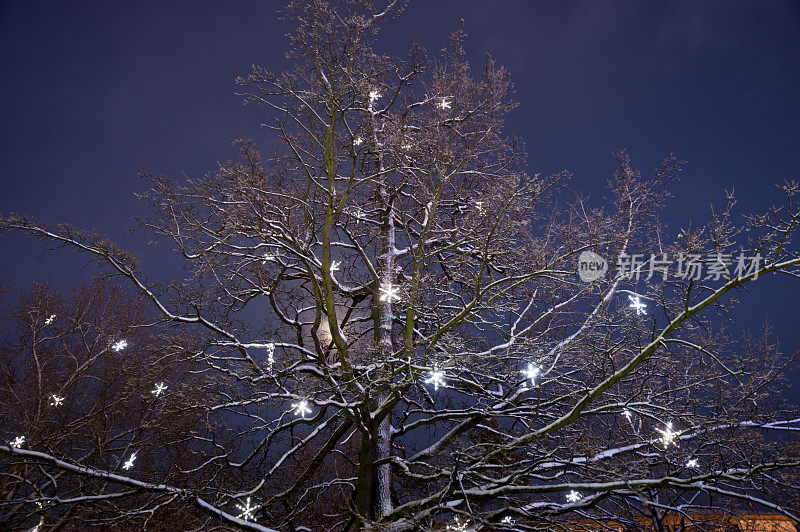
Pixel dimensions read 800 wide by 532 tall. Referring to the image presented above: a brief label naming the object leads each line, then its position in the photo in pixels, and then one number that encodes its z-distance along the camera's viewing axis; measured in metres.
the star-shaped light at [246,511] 5.19
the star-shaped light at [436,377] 4.83
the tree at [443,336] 4.32
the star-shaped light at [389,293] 5.38
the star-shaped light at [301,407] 4.93
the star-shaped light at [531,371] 5.41
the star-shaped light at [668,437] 4.80
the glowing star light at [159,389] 5.49
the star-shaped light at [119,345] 7.46
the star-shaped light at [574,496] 6.00
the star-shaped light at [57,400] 8.75
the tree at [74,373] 7.60
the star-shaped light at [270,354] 5.60
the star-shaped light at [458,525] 4.47
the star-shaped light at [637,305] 5.37
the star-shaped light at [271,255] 5.66
